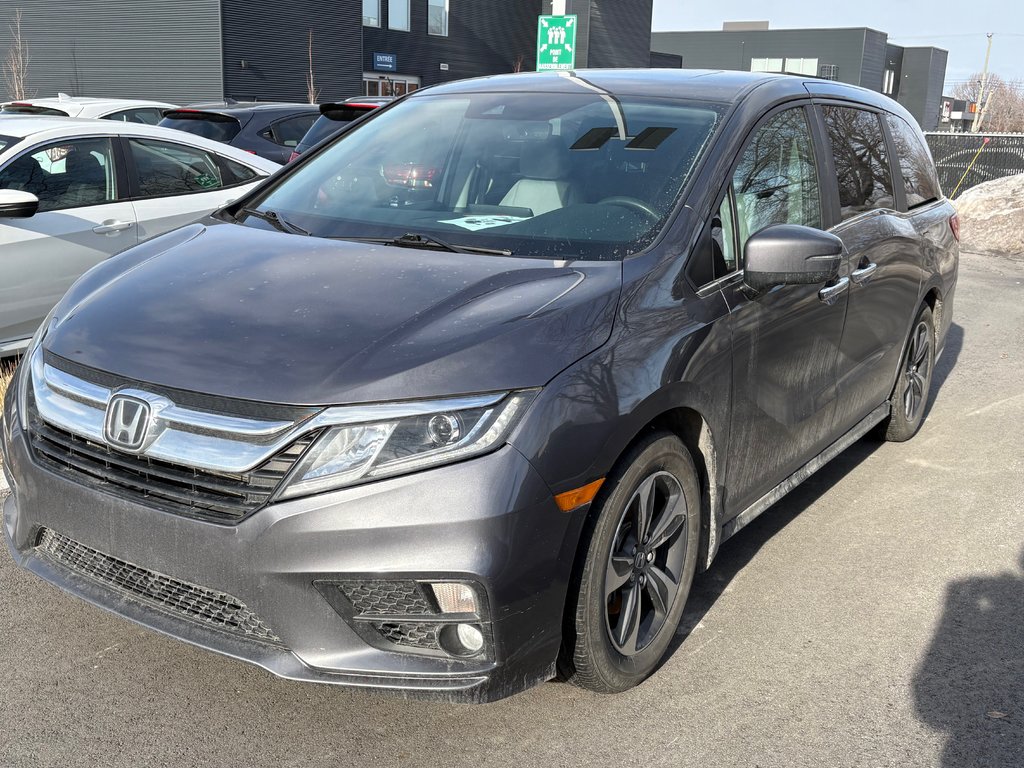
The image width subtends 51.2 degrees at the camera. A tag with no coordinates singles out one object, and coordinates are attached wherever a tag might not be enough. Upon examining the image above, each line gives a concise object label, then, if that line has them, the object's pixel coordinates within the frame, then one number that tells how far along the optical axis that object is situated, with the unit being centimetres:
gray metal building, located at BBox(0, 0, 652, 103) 3256
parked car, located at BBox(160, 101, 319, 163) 1197
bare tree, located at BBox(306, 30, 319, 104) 3355
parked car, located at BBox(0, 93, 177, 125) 1006
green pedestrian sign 1703
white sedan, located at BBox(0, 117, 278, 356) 611
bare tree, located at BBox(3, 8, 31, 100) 3419
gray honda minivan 258
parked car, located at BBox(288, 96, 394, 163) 977
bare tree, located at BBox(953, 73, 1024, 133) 7009
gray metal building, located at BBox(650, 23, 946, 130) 7100
